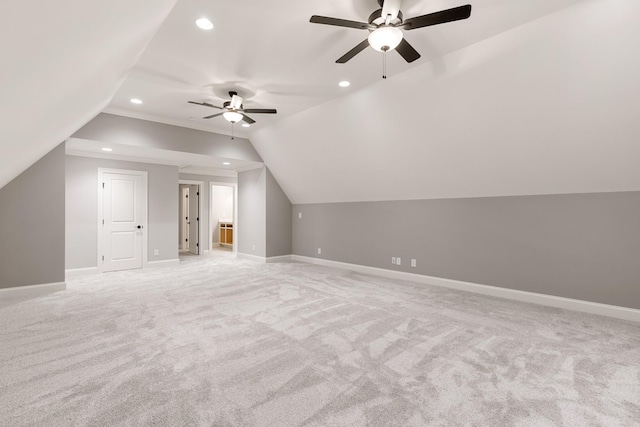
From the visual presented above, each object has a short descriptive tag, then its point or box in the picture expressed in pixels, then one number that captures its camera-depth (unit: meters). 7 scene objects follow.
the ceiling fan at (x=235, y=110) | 4.34
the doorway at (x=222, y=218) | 10.93
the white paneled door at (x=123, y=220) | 6.19
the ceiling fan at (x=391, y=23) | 2.21
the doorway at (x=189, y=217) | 9.12
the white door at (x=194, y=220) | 9.12
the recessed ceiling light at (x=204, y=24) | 2.80
